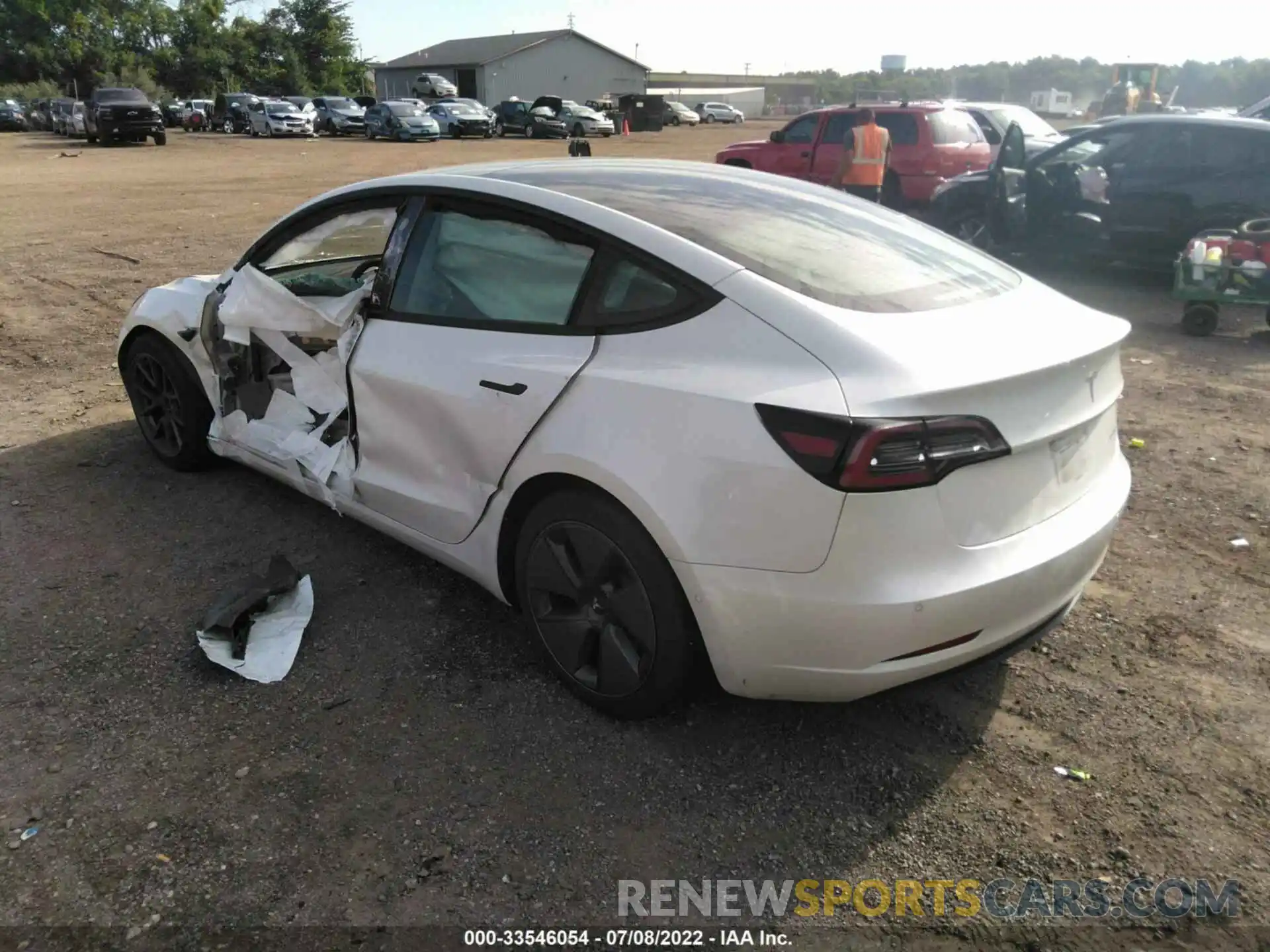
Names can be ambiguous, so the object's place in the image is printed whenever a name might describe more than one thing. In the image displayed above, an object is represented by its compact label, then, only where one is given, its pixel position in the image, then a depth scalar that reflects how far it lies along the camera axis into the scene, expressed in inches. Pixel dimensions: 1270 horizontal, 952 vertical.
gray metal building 2514.8
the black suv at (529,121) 1585.9
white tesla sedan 94.1
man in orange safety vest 456.1
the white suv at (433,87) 2091.5
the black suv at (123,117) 1283.2
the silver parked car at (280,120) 1552.7
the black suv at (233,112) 1662.2
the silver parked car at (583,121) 1604.3
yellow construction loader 1053.8
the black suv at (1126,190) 343.6
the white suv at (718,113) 2335.1
